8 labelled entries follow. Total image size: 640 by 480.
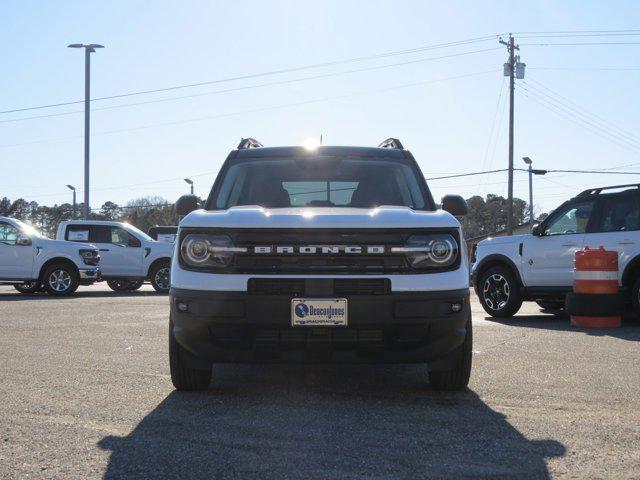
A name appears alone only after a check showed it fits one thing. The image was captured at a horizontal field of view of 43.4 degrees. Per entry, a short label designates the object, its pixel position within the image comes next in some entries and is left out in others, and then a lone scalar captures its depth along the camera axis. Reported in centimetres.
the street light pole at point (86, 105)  3162
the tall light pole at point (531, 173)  4559
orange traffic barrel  1048
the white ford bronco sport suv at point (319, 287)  486
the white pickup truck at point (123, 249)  2108
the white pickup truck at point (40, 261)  1827
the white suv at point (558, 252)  1095
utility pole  3816
